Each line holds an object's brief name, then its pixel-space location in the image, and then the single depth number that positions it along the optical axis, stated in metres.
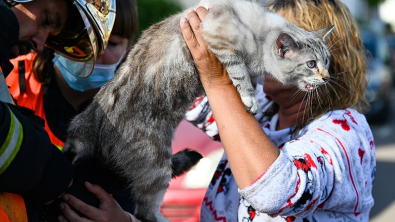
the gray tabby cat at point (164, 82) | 2.08
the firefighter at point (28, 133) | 1.31
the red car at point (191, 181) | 3.30
